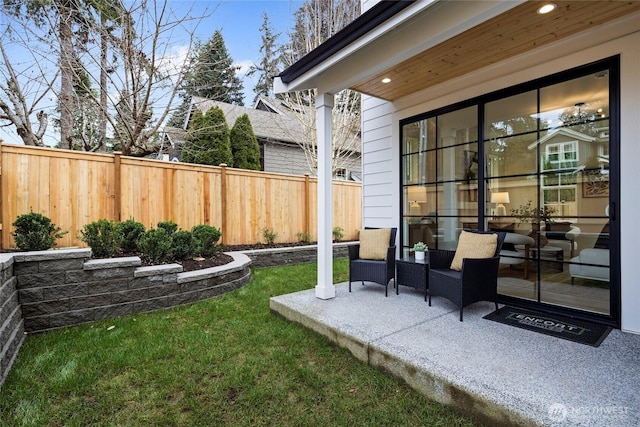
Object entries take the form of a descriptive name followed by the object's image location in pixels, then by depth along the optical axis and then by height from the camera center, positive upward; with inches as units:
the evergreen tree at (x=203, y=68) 229.3 +112.2
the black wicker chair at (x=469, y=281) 112.0 -26.8
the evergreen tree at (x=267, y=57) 492.1 +254.9
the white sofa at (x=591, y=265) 113.3 -21.3
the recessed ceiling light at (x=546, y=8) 95.2 +61.4
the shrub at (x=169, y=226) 169.9 -7.3
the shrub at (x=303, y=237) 271.6 -22.2
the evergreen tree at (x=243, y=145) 384.5 +82.2
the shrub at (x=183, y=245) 167.5 -17.2
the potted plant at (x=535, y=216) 129.4 -3.1
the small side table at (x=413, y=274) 135.8 -28.4
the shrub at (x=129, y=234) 153.0 -10.1
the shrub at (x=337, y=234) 299.6 -21.8
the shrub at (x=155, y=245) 150.1 -15.6
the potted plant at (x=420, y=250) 147.1 -19.2
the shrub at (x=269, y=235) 249.9 -18.5
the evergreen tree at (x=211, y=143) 334.6 +78.3
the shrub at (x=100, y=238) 138.6 -10.7
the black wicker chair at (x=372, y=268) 143.7 -27.0
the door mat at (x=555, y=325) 97.7 -39.8
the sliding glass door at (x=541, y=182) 113.6 +11.4
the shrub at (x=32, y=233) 124.3 -7.7
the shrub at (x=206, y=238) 182.1 -14.8
